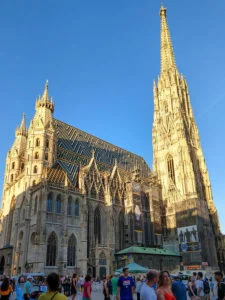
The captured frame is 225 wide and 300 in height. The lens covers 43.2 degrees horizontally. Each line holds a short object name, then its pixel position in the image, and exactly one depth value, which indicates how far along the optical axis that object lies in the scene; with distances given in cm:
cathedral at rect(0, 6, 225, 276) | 3850
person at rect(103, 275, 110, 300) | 1123
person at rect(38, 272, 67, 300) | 425
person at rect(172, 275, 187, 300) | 671
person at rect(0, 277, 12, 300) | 912
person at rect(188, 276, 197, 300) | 1124
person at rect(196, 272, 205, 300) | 1238
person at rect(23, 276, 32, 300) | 1236
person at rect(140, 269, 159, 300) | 524
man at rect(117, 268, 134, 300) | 816
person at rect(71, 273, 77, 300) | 1403
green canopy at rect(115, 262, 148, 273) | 2685
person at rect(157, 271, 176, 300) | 495
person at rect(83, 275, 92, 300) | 926
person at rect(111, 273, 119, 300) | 1139
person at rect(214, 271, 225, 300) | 634
